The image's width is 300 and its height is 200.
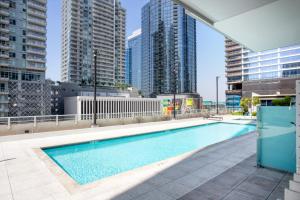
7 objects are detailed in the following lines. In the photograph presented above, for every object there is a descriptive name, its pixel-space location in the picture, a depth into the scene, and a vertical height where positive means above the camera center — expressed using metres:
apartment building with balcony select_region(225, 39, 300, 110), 57.80 +9.57
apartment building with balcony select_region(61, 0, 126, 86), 86.62 +29.00
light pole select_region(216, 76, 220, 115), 25.63 +1.76
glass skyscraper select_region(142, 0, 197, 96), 93.75 +27.00
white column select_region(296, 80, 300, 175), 3.06 -0.52
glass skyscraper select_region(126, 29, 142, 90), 121.74 +27.29
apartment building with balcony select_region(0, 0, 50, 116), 48.53 +11.81
